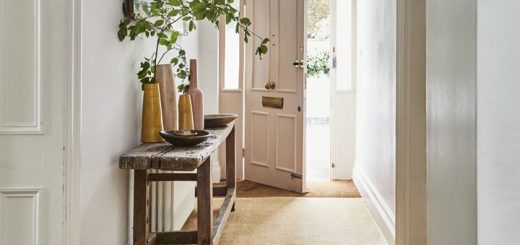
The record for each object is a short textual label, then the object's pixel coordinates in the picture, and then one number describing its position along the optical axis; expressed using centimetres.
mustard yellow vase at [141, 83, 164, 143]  253
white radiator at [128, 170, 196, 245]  255
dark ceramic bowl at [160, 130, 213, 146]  251
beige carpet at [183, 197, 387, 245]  350
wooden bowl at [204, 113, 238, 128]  367
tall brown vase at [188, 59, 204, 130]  323
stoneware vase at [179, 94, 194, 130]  298
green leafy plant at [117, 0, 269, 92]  233
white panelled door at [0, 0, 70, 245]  170
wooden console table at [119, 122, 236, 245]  226
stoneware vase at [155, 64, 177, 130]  271
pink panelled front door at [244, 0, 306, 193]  512
